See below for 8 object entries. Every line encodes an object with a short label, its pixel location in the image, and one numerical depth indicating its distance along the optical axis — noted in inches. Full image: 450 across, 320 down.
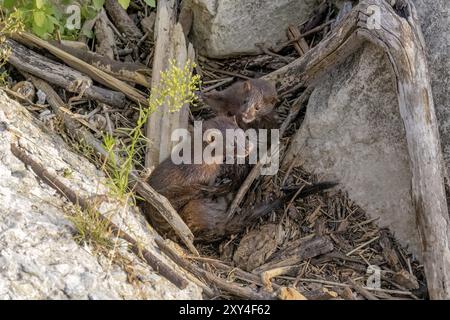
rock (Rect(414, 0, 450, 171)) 189.8
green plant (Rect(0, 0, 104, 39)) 201.8
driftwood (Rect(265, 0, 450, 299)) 171.2
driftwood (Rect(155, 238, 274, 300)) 166.0
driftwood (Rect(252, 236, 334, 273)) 187.3
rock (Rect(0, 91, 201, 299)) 145.6
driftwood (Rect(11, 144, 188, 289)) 160.1
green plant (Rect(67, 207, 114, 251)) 158.2
